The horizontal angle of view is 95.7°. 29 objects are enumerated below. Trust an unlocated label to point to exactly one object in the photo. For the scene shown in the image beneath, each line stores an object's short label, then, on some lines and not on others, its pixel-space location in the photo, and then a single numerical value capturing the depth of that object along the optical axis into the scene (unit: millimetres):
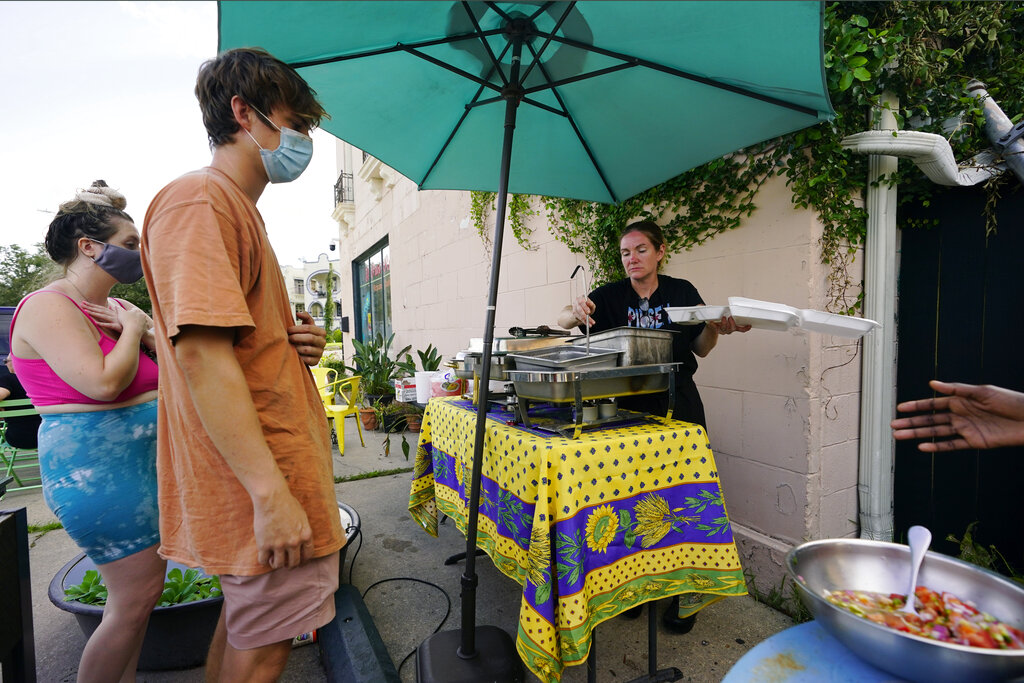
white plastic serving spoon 890
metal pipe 2055
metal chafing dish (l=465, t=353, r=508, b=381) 2012
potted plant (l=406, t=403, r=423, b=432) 5785
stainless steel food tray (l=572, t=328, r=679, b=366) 1754
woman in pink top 1507
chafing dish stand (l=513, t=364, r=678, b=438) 1632
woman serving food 2244
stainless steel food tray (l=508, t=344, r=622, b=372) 1686
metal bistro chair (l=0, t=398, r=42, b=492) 4480
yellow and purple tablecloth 1504
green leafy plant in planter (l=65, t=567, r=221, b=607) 2025
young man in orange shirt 1012
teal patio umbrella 1543
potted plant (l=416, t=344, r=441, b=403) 5191
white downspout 2293
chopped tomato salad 759
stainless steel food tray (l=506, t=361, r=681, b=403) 1627
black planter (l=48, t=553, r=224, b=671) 1938
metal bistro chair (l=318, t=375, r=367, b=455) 5184
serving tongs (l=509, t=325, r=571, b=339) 2283
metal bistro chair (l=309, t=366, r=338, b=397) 5862
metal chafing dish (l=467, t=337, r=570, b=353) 2117
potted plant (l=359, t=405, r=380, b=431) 6504
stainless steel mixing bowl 650
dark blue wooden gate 2174
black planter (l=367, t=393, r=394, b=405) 6602
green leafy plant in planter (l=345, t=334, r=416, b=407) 6862
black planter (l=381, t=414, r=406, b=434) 5816
